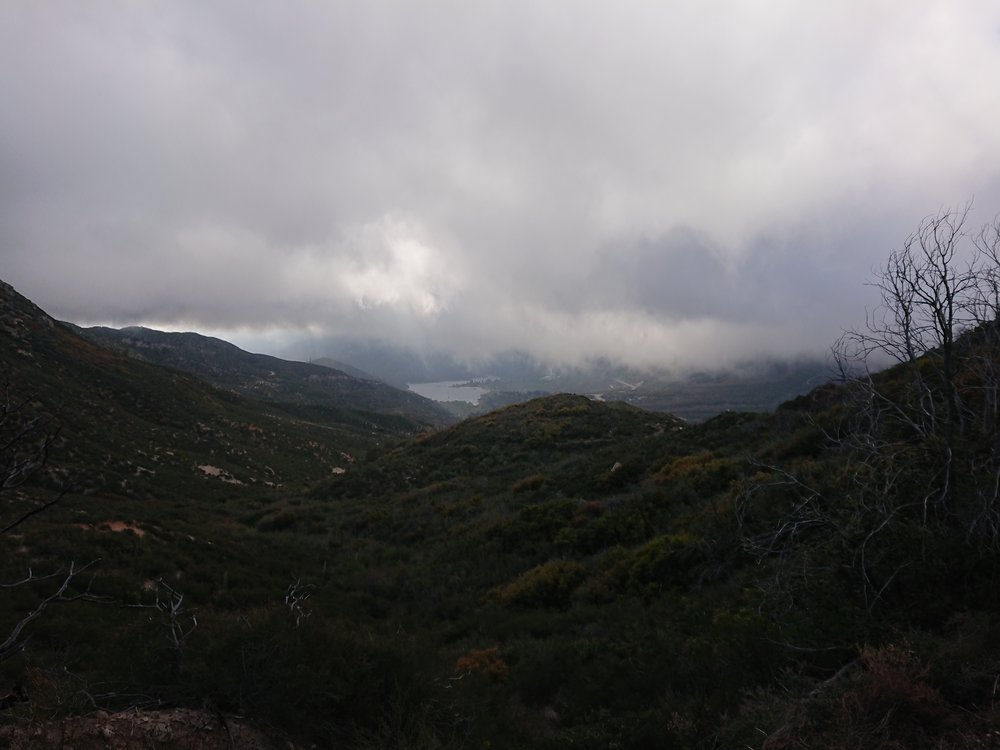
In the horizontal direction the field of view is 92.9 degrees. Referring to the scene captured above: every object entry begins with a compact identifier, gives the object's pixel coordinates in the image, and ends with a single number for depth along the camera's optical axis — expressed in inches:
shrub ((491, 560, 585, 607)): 382.0
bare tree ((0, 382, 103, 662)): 108.3
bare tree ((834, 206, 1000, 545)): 182.7
